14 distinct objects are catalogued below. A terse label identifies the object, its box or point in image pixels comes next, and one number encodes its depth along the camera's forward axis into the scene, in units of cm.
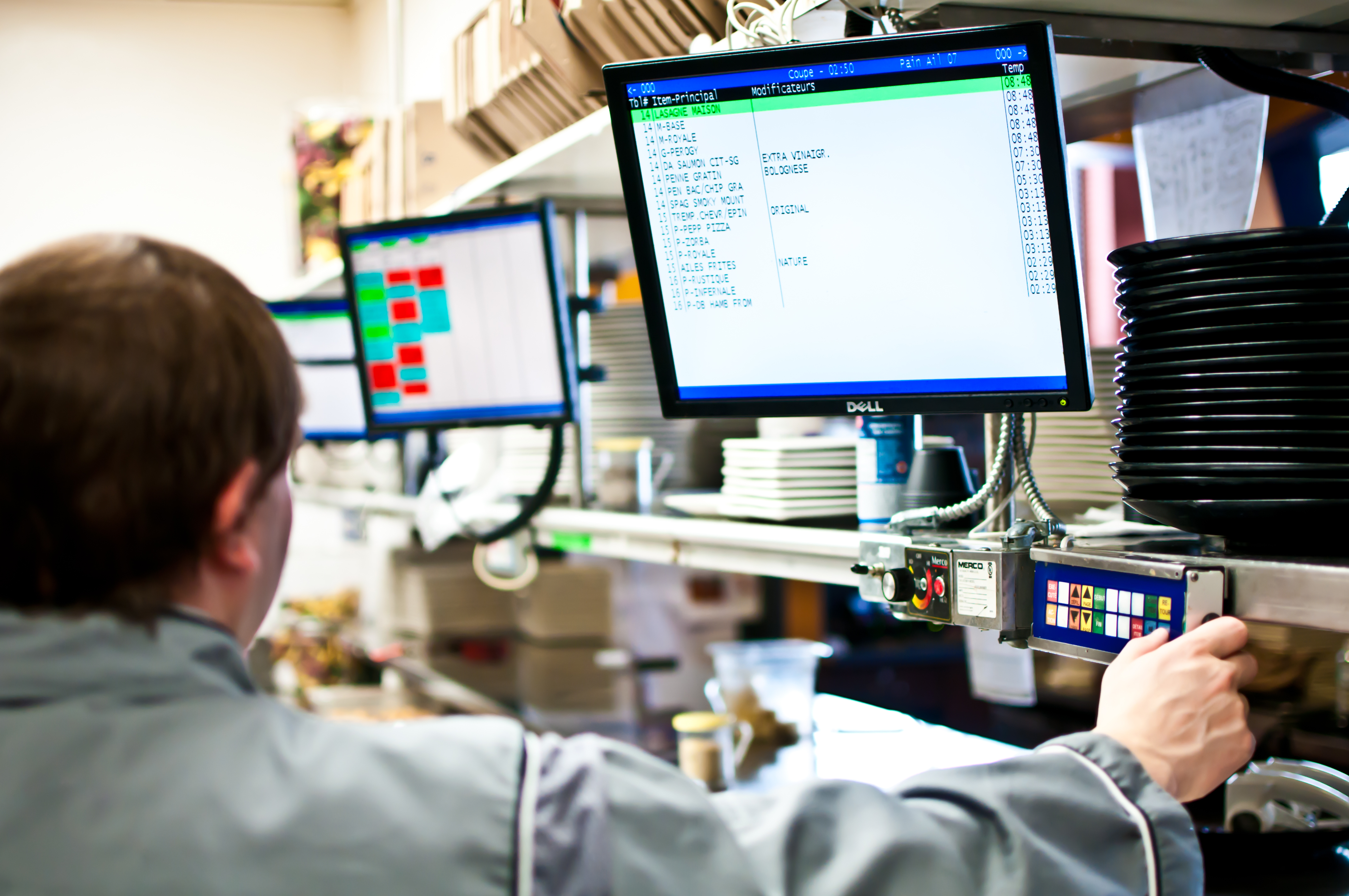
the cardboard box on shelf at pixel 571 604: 283
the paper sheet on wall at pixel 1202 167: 153
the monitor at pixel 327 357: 319
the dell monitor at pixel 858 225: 112
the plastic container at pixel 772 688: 227
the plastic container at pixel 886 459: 148
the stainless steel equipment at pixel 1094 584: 89
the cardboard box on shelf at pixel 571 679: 281
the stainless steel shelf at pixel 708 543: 149
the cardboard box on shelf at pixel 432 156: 302
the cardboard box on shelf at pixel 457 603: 334
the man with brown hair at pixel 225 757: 69
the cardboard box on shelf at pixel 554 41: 197
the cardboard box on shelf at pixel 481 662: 319
